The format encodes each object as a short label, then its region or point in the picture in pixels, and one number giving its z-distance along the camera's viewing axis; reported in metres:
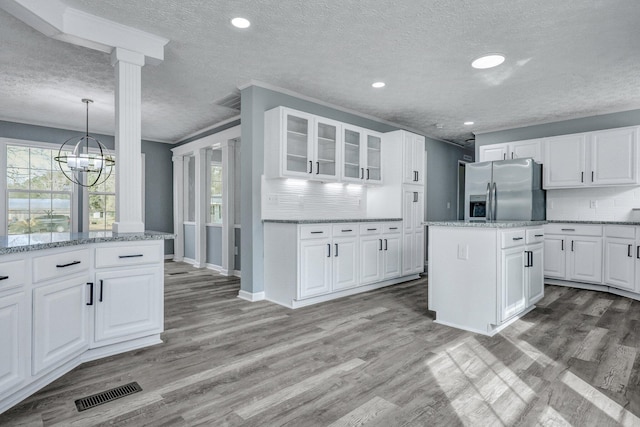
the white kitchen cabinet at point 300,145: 4.19
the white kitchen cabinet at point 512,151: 5.53
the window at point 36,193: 5.83
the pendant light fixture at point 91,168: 6.30
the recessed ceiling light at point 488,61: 3.44
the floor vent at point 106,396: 1.94
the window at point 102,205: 6.59
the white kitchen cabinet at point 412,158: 5.36
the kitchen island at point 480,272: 3.04
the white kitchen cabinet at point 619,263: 4.34
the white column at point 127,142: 2.90
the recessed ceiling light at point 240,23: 2.80
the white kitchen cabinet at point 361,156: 4.94
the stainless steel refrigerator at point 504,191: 4.96
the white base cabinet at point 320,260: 3.88
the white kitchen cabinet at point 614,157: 4.72
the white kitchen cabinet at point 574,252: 4.77
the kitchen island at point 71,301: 1.89
